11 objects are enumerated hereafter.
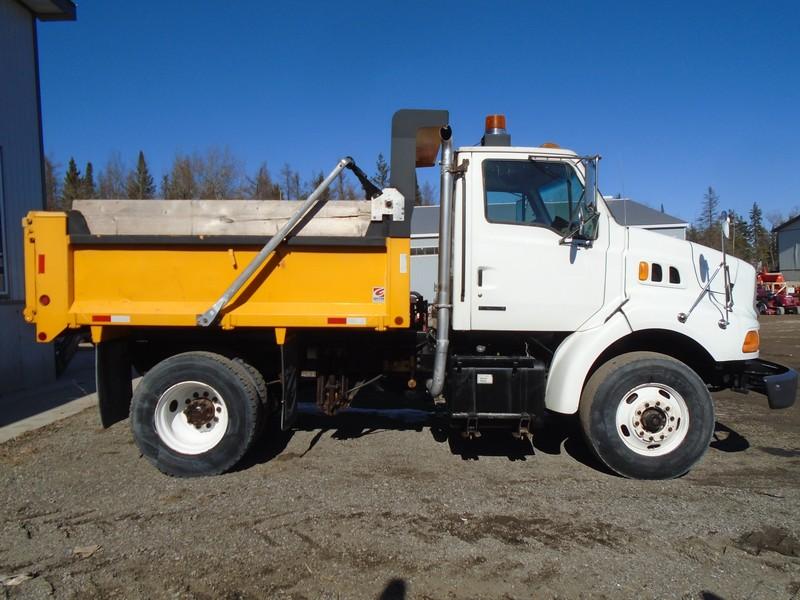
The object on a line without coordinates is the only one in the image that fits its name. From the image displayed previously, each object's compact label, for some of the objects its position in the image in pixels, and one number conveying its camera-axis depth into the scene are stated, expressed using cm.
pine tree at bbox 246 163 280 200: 2608
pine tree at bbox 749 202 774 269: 6350
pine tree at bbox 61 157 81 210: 5081
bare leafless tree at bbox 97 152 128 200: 4506
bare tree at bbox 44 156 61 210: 4044
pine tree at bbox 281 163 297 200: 3752
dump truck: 458
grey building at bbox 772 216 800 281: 5600
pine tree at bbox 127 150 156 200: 4566
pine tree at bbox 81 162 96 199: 5142
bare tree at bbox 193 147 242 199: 3147
